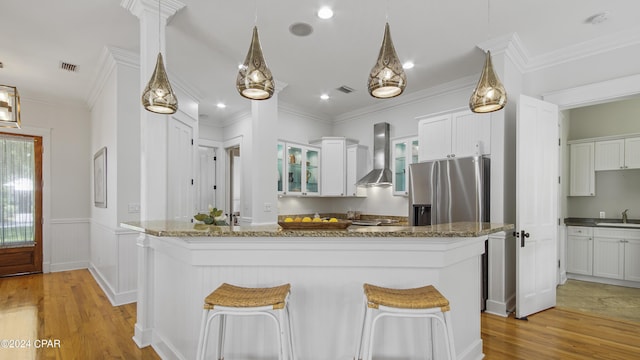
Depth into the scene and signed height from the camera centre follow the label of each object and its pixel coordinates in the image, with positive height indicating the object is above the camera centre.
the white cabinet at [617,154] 4.67 +0.38
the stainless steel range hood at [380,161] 5.43 +0.32
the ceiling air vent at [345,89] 4.96 +1.42
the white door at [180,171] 3.81 +0.09
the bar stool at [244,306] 1.68 -0.67
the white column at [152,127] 2.70 +0.44
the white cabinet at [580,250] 4.80 -1.08
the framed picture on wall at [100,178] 4.28 +0.00
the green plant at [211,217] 2.44 -0.30
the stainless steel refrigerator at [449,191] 3.58 -0.14
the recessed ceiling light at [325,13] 2.90 +1.54
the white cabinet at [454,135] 3.72 +0.55
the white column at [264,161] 4.51 +0.25
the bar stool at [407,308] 1.65 -0.67
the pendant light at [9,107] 2.77 +0.63
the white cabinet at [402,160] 4.95 +0.31
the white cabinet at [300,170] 5.64 +0.15
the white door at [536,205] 3.35 -0.28
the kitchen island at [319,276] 2.02 -0.63
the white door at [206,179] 6.50 -0.01
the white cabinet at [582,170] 5.01 +0.15
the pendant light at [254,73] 2.03 +0.68
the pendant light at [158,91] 2.24 +0.62
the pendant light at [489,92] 2.31 +0.64
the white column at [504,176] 3.45 +0.03
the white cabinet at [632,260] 4.42 -1.12
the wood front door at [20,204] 5.09 -0.42
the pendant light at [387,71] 2.03 +0.69
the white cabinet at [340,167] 5.98 +0.22
